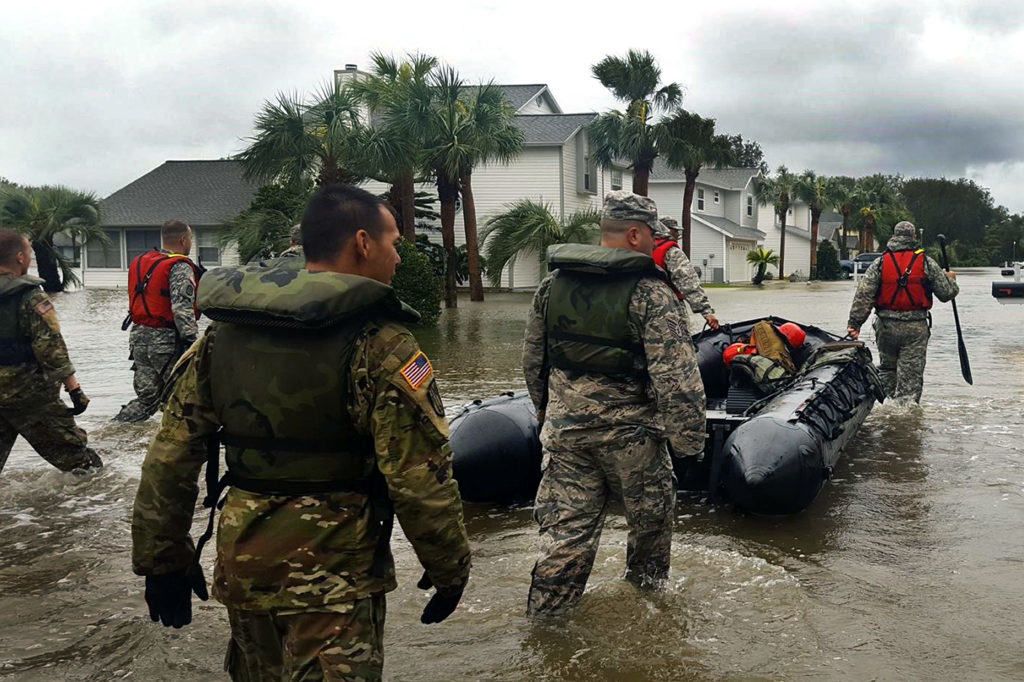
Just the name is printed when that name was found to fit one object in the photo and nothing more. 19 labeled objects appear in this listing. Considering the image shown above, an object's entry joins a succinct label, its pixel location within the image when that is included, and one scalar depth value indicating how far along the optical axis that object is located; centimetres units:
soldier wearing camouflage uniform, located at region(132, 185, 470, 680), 262
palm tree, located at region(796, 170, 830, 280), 5900
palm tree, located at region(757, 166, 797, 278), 5634
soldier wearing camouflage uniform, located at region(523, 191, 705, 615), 432
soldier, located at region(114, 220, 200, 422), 843
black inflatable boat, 615
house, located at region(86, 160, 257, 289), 3634
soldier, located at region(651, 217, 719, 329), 981
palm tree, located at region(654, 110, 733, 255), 3434
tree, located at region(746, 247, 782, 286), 4464
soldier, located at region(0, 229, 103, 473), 641
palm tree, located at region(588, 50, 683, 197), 3328
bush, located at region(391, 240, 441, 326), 1925
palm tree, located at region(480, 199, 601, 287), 2809
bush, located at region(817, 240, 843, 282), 5369
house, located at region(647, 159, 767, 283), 4678
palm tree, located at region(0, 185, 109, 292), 3095
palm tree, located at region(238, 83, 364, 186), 2198
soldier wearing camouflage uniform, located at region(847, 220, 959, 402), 998
